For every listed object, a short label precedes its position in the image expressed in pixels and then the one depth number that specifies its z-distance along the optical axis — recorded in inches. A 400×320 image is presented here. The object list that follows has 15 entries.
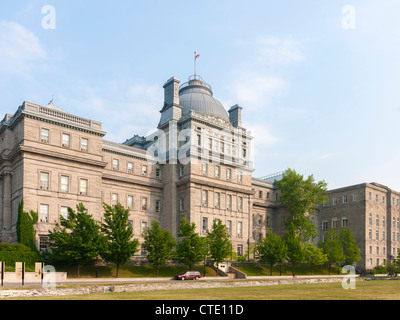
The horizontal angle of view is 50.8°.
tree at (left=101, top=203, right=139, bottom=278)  1862.7
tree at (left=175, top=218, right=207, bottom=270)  2097.7
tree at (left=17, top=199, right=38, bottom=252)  1919.3
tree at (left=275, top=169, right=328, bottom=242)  3048.7
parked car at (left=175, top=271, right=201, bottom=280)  1930.6
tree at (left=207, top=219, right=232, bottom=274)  2242.9
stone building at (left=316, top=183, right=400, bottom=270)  3253.0
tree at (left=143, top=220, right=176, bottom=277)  2032.5
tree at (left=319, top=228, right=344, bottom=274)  2844.5
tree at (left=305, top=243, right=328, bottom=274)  2641.2
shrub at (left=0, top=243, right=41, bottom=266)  1726.1
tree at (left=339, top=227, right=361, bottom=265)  2989.7
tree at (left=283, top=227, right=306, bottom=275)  2527.1
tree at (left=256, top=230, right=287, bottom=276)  2416.3
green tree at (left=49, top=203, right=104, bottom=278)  1749.5
